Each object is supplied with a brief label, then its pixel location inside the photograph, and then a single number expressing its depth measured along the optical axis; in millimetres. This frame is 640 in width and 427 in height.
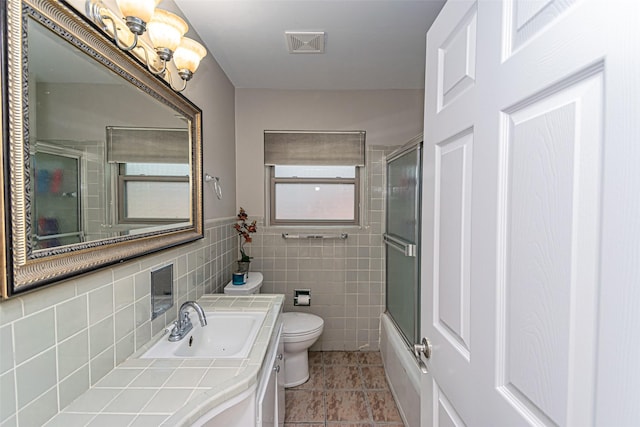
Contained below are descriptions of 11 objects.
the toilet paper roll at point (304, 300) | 2758
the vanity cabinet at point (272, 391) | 1156
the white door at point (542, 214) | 388
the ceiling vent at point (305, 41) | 1824
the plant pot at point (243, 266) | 2466
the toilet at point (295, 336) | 2160
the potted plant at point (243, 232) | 2477
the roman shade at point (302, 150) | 2729
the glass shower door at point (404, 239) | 1873
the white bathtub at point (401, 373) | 1703
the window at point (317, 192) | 2821
